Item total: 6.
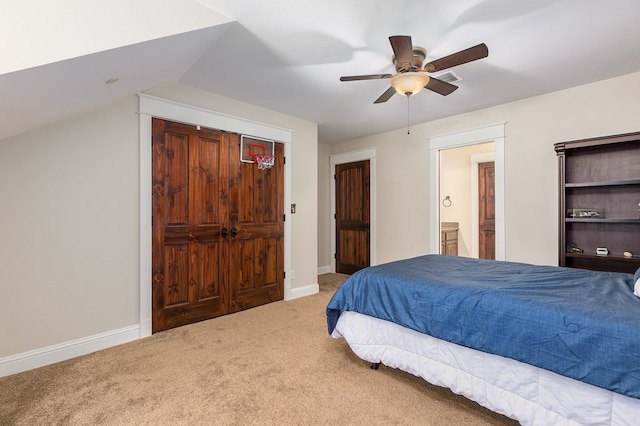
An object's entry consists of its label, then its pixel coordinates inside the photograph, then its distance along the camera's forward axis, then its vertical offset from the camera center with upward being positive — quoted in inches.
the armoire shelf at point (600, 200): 111.0 +5.0
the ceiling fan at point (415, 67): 71.6 +39.5
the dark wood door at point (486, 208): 206.7 +3.4
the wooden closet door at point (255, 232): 137.8 -9.3
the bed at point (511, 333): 51.1 -25.7
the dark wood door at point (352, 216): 202.2 -2.2
